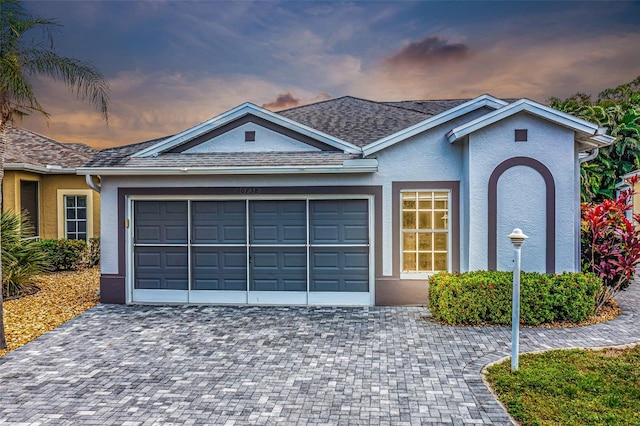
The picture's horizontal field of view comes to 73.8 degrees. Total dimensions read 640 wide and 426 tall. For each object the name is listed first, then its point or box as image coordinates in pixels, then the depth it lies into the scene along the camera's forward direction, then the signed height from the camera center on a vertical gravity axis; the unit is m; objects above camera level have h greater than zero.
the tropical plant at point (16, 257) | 10.68 -1.17
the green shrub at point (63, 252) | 13.87 -1.32
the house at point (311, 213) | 8.97 -0.06
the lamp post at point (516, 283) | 5.94 -1.04
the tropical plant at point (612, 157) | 22.58 +2.79
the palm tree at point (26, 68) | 6.73 +2.40
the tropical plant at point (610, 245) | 8.70 -0.77
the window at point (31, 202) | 14.69 +0.38
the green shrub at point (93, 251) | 15.19 -1.42
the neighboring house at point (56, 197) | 14.77 +0.56
